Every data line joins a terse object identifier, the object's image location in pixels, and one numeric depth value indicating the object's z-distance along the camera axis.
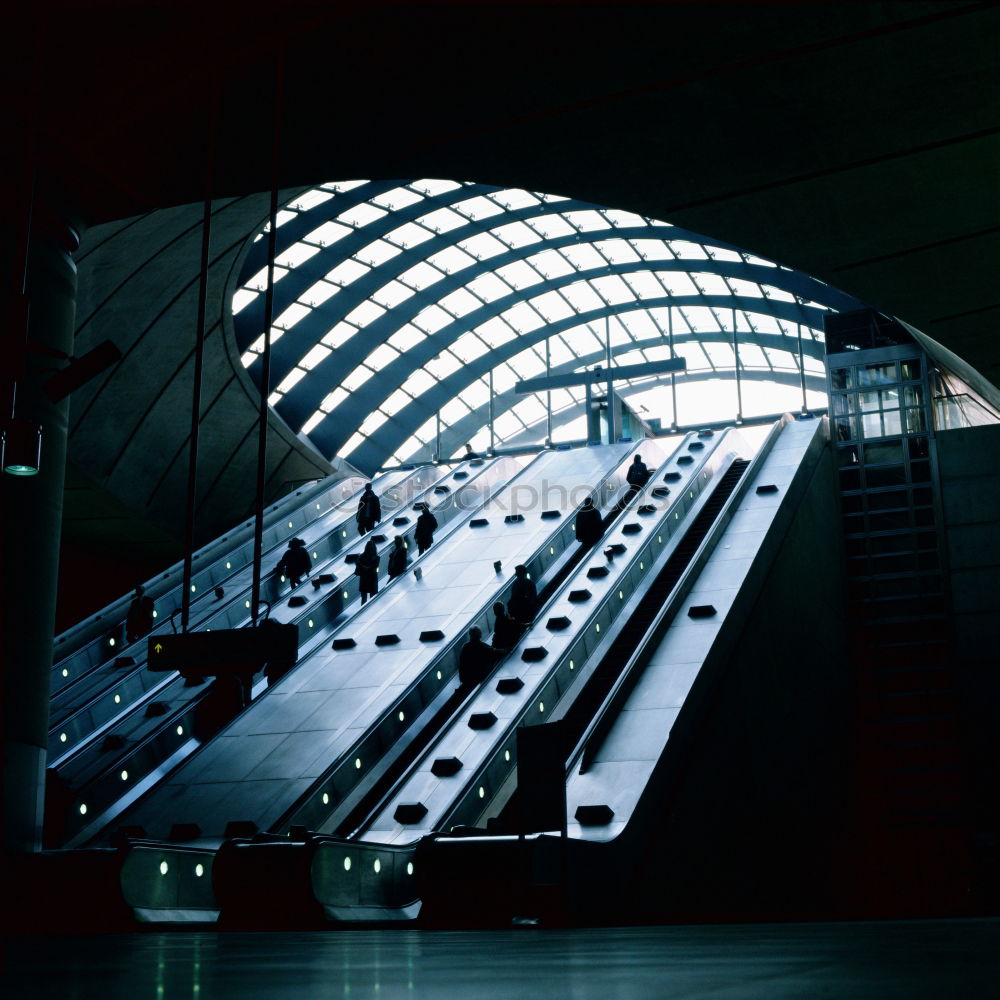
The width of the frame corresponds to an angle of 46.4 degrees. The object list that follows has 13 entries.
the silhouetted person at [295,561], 22.61
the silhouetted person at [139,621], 13.38
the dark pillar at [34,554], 9.61
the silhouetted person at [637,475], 25.71
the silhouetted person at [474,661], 16.42
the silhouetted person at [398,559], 22.62
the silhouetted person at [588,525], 21.77
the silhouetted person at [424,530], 23.73
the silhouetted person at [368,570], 21.44
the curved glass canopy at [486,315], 34.34
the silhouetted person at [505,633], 17.33
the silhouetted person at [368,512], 26.66
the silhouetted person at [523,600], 17.94
